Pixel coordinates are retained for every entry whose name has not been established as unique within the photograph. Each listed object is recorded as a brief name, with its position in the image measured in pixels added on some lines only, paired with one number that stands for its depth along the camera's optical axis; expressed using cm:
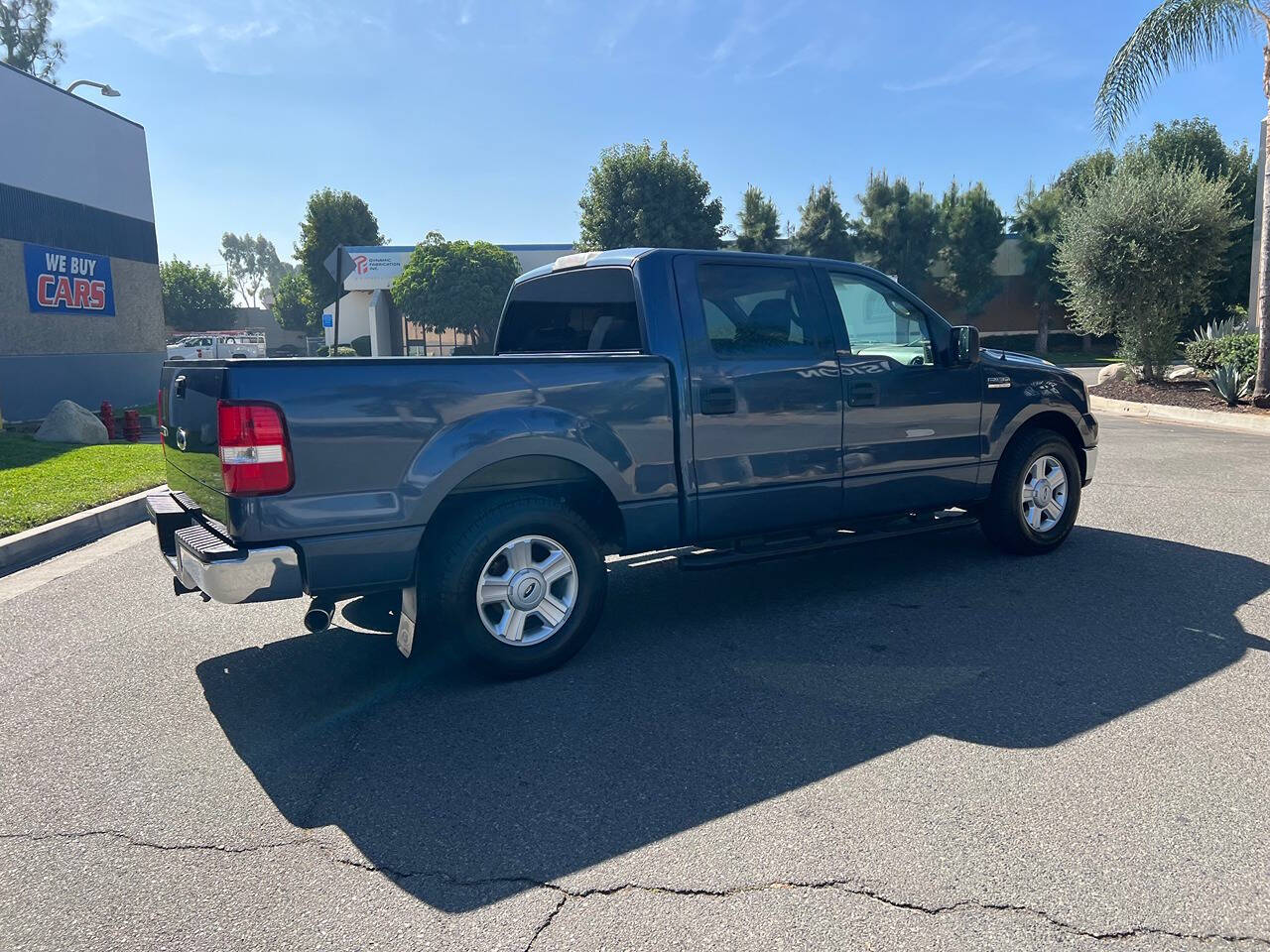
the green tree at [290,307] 8894
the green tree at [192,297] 7994
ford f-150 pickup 374
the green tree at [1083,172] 3662
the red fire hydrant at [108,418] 1423
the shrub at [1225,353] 1606
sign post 1292
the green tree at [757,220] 4431
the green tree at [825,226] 4362
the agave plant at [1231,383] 1534
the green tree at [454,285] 4359
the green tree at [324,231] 6269
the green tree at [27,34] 4284
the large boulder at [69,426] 1348
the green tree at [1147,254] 1675
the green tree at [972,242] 4084
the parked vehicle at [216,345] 4247
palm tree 1492
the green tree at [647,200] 3947
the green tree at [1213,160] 2978
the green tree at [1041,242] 4044
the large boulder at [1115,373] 1951
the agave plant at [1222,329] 1828
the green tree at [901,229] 4250
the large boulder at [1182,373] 1933
